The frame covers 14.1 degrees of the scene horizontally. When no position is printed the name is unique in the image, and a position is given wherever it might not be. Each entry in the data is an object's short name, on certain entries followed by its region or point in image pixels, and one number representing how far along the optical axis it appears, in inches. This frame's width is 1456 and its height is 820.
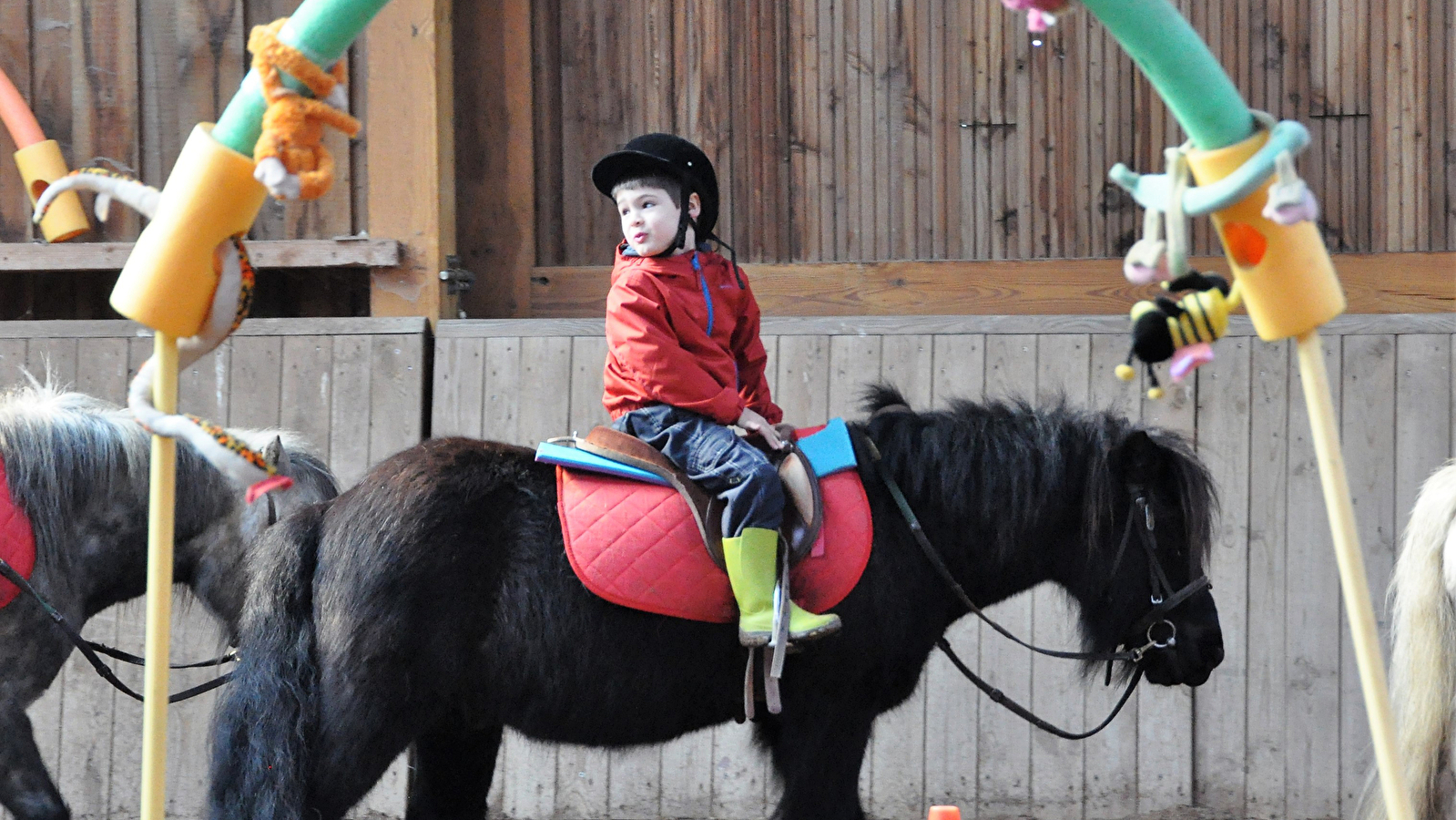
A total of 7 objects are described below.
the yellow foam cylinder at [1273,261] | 384.3
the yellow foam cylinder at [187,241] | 385.9
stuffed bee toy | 385.8
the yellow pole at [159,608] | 386.4
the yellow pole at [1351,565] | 383.2
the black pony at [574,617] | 425.7
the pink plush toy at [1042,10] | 390.2
